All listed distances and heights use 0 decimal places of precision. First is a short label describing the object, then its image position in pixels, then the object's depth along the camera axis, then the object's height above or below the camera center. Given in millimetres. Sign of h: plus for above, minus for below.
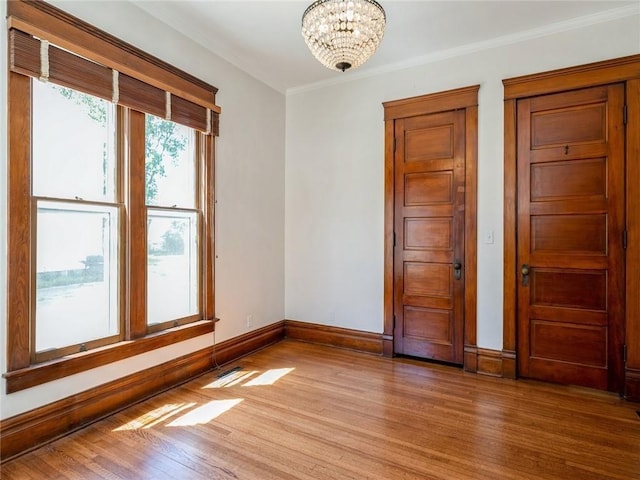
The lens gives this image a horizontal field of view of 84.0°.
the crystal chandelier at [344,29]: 2025 +1241
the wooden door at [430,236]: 3504 +32
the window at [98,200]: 2131 +287
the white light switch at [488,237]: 3354 +20
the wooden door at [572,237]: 2910 +19
